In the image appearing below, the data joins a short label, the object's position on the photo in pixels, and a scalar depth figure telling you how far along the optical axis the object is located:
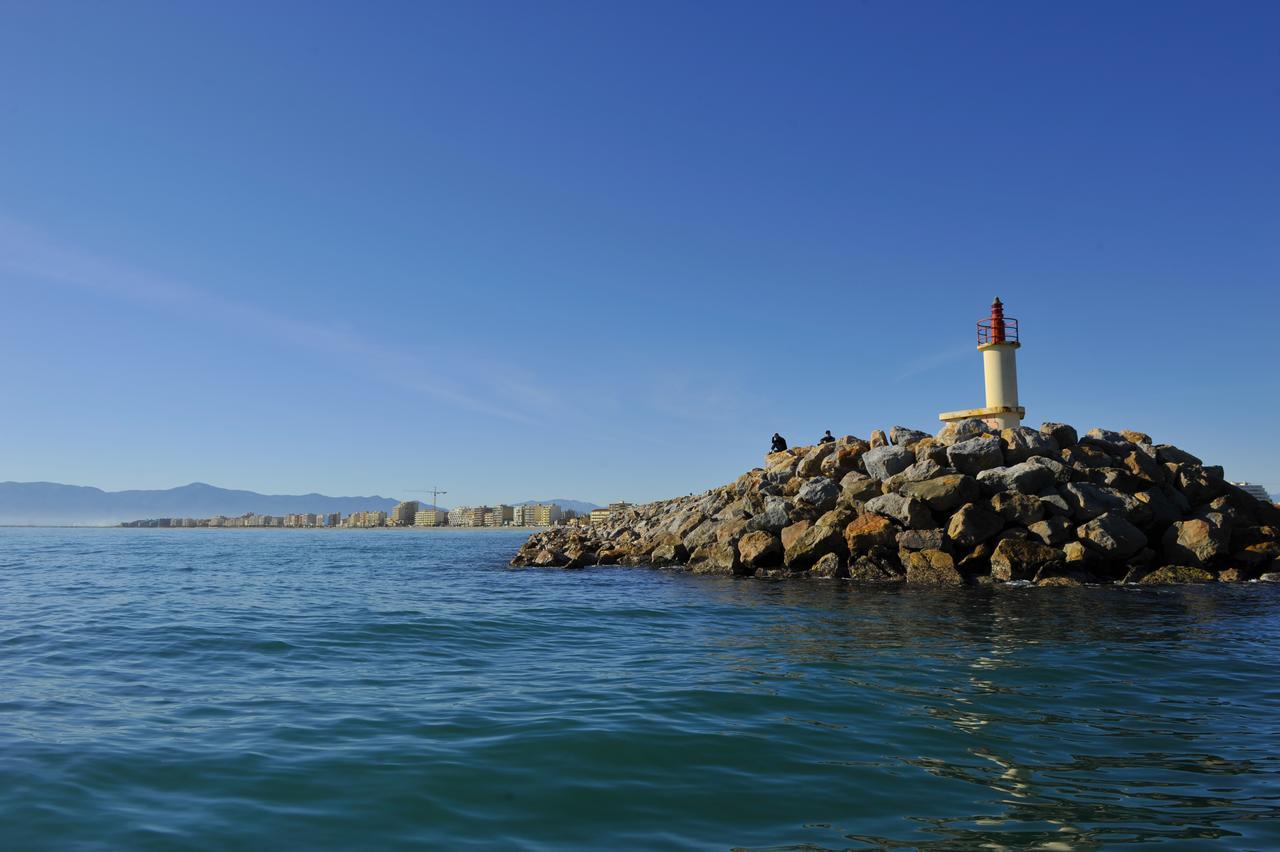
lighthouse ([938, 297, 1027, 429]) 32.59
